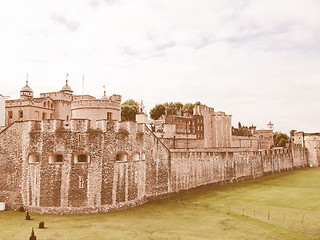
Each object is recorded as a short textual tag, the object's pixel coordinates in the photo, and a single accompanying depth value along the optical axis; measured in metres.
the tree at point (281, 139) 111.88
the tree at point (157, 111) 92.81
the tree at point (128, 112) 76.61
